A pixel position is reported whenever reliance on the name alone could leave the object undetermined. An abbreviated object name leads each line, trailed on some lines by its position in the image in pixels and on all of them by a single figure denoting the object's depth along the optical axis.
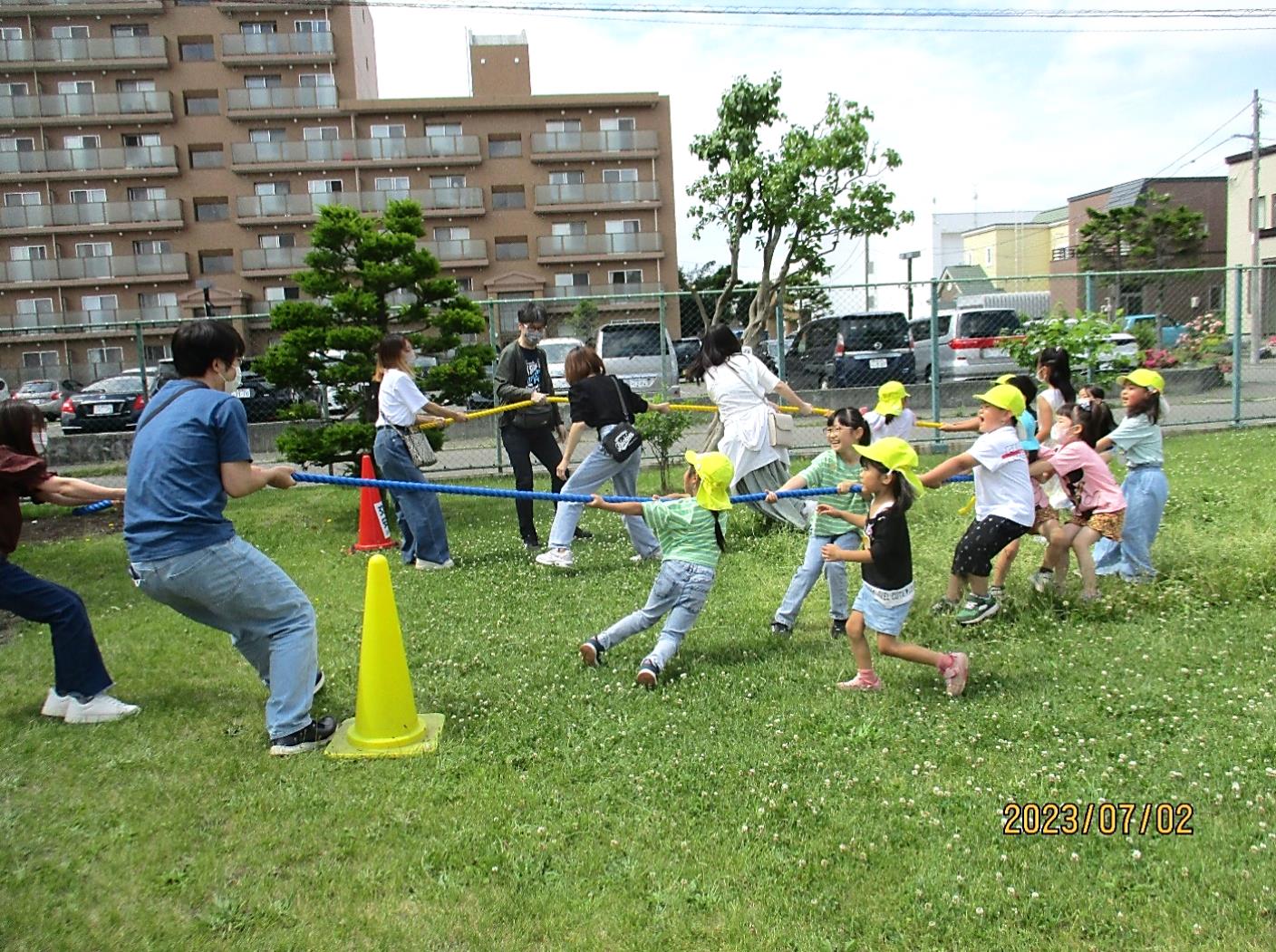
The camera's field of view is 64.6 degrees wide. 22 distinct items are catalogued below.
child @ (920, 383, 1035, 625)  5.80
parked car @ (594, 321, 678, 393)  17.23
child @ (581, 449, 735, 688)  5.42
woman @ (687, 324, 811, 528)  7.88
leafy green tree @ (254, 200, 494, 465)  9.95
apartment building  42.25
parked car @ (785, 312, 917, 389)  18.56
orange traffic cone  9.26
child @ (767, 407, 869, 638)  5.86
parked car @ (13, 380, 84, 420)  29.16
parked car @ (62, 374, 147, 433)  20.08
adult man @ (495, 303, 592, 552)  9.01
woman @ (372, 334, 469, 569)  8.10
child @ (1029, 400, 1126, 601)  6.55
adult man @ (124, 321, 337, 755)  4.37
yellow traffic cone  4.60
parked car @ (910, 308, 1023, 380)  18.28
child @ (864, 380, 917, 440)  6.71
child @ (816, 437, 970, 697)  4.98
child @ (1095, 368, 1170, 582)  6.95
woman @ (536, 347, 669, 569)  8.12
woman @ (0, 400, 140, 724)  5.02
